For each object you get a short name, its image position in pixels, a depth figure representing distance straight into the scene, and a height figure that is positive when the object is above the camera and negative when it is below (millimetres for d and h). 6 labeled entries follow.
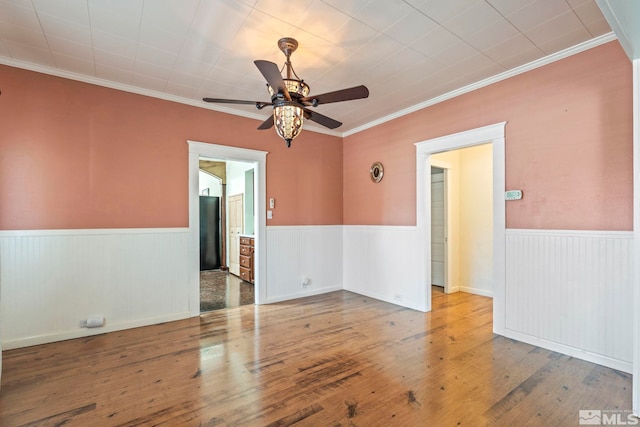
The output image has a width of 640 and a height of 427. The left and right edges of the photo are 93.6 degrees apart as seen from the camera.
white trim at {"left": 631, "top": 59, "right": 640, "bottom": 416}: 1971 -129
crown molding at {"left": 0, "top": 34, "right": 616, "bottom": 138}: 2797 +1515
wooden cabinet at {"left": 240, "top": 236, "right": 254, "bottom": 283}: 5943 -917
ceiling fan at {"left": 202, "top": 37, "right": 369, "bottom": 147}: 2312 +912
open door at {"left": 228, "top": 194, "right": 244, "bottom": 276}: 6762 -322
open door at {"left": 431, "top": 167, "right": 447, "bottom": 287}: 5383 -277
